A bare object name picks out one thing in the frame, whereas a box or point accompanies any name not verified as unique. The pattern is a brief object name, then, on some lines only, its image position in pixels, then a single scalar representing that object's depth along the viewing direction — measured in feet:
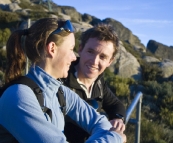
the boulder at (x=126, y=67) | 65.67
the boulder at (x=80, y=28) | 66.78
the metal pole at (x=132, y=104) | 8.53
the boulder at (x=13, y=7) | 94.24
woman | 4.43
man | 7.61
